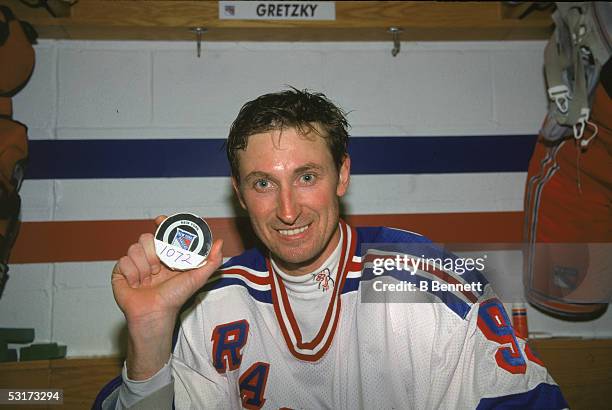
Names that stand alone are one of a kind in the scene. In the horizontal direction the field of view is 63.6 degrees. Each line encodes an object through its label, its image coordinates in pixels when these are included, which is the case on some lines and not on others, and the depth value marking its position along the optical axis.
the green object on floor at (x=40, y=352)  1.83
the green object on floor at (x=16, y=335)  1.85
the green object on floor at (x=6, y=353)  1.81
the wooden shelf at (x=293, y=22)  1.89
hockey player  1.16
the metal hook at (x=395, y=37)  1.99
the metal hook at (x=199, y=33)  1.93
